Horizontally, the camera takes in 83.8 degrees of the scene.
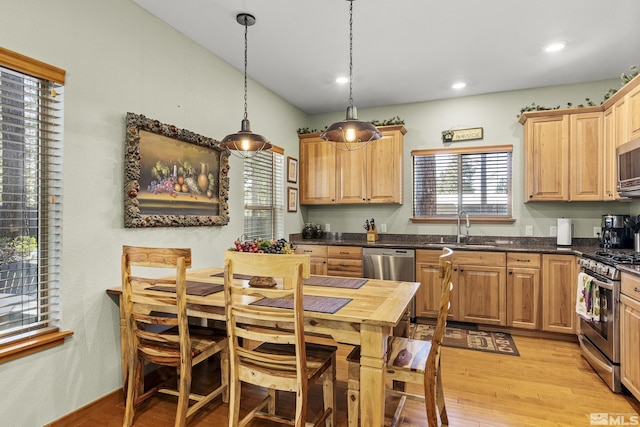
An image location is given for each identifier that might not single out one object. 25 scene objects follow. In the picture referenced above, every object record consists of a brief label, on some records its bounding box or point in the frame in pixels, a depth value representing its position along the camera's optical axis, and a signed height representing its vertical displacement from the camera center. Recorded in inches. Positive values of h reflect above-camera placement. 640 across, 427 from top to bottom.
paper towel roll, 157.0 -6.8
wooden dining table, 67.5 -22.1
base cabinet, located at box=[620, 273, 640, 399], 92.0 -31.4
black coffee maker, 142.3 -6.9
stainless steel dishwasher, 163.3 -23.1
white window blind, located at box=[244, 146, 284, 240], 158.4 +9.3
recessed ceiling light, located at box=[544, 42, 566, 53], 125.8 +60.5
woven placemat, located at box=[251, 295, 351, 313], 73.8 -19.3
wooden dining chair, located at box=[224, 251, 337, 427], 66.9 -23.6
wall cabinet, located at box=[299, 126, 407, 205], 183.0 +23.3
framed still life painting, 99.6 +11.8
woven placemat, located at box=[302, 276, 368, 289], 96.7 -19.1
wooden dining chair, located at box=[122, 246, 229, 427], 76.1 -27.4
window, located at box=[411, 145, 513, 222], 175.6 +16.5
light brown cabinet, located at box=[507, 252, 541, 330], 147.3 -31.2
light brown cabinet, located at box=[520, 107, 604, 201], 148.8 +26.2
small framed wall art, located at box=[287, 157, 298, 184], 190.1 +24.3
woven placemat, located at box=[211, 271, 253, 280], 107.3 -18.9
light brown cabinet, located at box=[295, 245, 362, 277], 173.2 -22.3
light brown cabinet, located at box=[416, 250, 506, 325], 152.5 -31.4
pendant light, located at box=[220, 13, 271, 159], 99.6 +21.1
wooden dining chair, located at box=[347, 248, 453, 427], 72.9 -31.8
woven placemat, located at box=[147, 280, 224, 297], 87.2 -19.1
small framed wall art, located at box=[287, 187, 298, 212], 190.1 +8.3
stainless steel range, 102.4 -29.7
